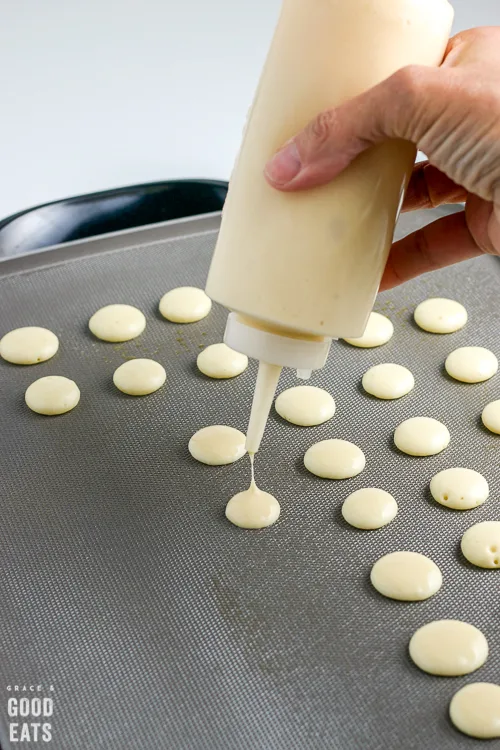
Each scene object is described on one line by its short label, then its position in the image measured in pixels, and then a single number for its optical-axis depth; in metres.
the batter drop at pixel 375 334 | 0.65
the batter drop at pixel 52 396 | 0.62
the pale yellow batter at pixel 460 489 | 0.58
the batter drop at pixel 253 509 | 0.57
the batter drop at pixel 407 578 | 0.55
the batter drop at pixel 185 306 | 0.67
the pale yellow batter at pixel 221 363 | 0.64
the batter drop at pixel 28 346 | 0.64
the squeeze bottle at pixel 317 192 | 0.48
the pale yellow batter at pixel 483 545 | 0.56
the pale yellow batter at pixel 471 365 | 0.63
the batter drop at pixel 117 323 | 0.66
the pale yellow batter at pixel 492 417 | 0.61
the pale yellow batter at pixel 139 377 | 0.63
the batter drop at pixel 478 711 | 0.51
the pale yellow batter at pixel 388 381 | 0.63
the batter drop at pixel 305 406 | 0.62
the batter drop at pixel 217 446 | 0.60
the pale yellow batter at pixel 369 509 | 0.57
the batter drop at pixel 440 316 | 0.66
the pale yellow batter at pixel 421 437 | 0.60
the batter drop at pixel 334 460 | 0.59
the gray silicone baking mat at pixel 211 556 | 0.52
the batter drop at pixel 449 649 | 0.52
